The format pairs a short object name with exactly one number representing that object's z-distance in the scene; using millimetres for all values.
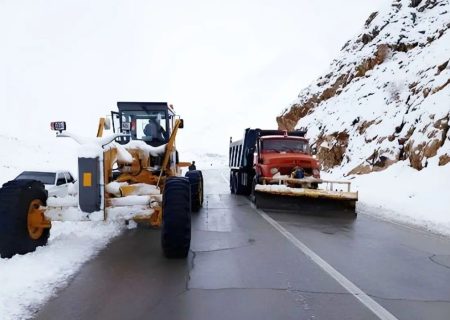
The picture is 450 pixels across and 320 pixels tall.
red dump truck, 14609
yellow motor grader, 7816
